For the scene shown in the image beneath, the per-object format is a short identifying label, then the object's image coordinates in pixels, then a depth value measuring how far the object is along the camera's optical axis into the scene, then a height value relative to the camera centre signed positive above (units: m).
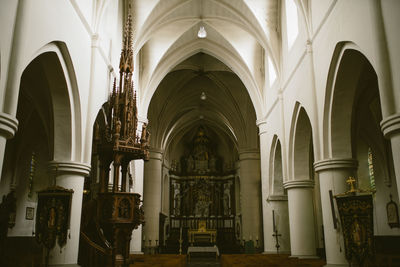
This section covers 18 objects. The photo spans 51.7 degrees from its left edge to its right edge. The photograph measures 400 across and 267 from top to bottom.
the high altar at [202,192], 33.97 +3.69
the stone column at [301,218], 13.45 +0.59
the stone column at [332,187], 10.07 +1.19
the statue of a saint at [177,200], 34.65 +2.99
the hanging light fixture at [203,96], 27.15 +8.99
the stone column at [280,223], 17.55 +0.54
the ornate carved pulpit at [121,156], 11.01 +2.27
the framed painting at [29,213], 16.75 +0.92
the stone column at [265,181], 18.14 +2.45
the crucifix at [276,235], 16.91 +0.04
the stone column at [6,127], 6.40 +1.66
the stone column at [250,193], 24.11 +2.51
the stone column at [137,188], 17.67 +2.08
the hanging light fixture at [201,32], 19.02 +9.13
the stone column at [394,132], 6.56 +1.65
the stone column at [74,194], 9.62 +1.09
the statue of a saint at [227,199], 34.47 +3.04
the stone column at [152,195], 24.03 +2.41
